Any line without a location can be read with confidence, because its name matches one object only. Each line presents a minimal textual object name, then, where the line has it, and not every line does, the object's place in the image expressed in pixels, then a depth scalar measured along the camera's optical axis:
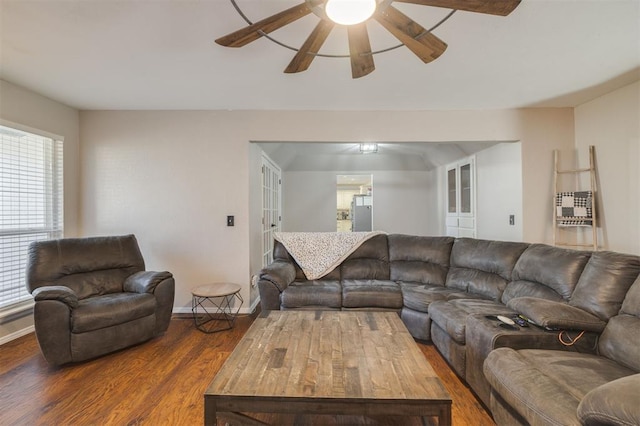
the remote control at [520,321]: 1.83
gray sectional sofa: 1.32
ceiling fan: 1.21
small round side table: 3.02
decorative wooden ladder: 3.13
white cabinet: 4.59
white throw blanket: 3.40
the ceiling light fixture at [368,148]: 5.34
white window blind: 2.78
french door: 4.50
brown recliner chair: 2.25
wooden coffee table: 1.26
